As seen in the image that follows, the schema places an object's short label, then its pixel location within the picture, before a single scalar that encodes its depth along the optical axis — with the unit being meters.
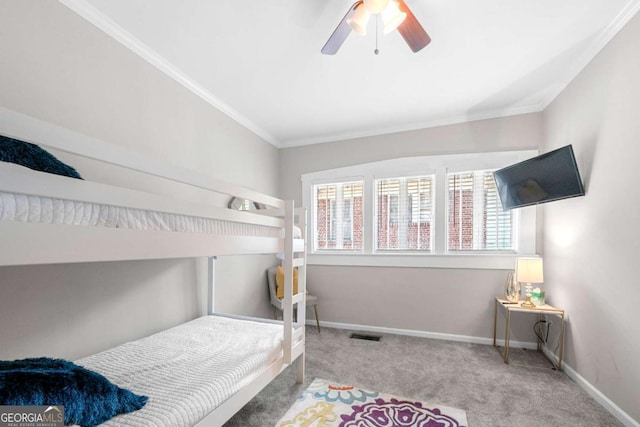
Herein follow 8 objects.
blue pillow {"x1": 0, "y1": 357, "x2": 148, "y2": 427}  0.89
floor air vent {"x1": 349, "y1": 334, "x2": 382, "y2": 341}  3.14
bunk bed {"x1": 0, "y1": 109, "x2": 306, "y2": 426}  0.77
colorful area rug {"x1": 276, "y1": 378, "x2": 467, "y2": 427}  1.71
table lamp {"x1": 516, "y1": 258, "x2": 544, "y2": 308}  2.54
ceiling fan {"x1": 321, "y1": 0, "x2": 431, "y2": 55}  1.43
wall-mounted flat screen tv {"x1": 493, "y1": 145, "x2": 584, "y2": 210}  2.14
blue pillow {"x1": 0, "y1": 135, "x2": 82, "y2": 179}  1.05
